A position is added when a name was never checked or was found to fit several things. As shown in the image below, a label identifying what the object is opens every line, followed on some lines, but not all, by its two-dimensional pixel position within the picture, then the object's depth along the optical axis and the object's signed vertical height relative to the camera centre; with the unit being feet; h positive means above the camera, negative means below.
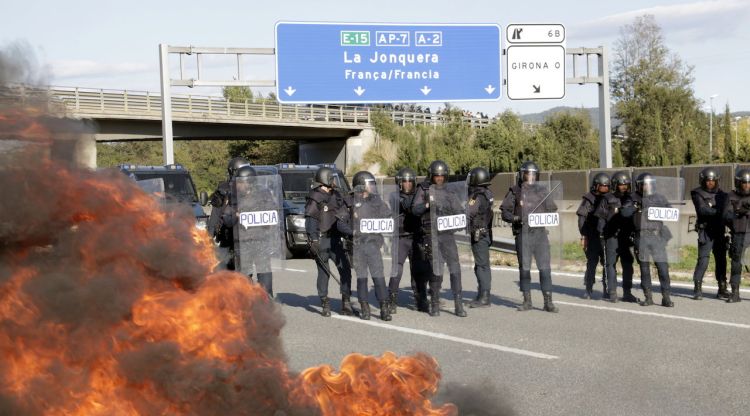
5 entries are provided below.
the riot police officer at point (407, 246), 40.19 -2.91
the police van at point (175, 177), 59.67 +0.43
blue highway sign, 78.48 +9.63
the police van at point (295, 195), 66.64 -1.04
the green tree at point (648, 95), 136.26 +12.18
